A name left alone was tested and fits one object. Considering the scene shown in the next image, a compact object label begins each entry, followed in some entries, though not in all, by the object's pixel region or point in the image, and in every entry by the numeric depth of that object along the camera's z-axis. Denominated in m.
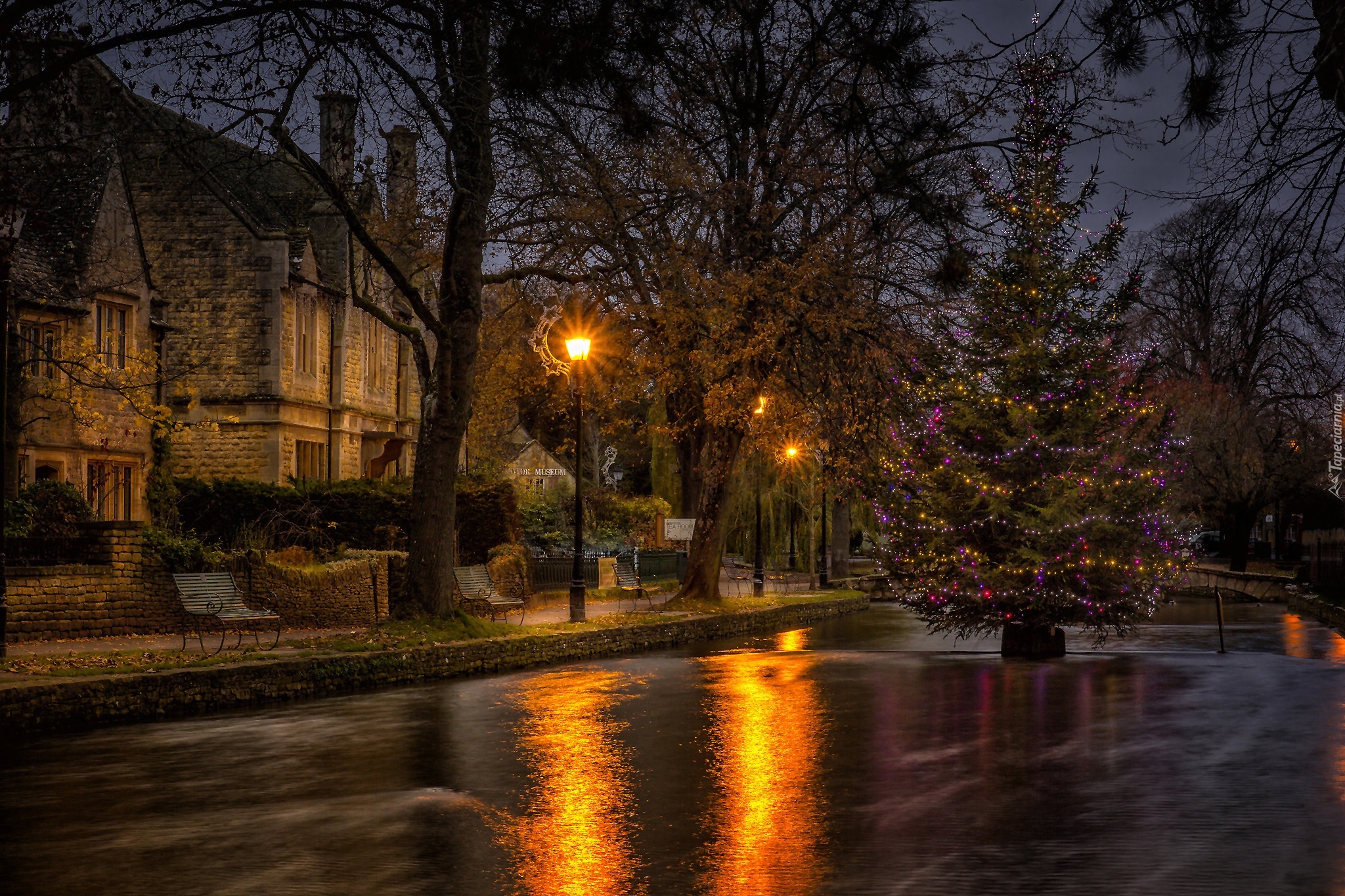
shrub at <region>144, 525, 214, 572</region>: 24.22
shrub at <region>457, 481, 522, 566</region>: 35.56
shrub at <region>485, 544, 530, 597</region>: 33.16
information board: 40.59
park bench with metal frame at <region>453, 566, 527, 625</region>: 28.17
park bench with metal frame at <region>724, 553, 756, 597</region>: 50.78
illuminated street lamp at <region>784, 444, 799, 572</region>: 41.30
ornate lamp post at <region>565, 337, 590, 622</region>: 27.42
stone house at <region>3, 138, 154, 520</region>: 29.02
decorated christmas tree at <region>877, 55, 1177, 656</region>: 23.95
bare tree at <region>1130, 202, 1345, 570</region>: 54.19
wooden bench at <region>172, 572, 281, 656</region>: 21.23
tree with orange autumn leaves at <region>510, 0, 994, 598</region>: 28.73
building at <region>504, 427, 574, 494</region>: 70.69
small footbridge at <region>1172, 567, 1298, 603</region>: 49.19
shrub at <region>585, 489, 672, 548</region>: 51.34
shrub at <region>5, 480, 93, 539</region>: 23.19
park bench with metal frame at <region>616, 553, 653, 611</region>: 36.97
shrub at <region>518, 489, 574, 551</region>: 46.31
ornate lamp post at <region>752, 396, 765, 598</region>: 40.56
